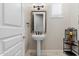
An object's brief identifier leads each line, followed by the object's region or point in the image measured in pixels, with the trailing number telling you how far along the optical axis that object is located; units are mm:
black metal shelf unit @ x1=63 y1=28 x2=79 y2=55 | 1983
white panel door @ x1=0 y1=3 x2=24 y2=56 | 714
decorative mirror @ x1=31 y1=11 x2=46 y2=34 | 2117
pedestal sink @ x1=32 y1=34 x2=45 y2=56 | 2129
